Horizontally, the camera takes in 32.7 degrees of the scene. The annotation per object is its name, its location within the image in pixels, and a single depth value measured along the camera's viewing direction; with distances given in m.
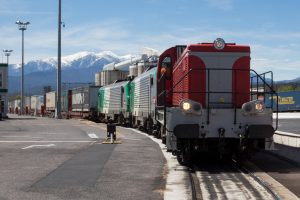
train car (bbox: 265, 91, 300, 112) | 69.06
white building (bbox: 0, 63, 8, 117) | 59.49
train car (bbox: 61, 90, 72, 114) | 58.53
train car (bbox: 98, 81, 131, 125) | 31.89
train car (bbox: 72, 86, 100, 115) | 46.09
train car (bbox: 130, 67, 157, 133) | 20.87
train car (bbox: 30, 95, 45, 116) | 83.35
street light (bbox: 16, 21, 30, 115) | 84.45
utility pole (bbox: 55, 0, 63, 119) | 51.47
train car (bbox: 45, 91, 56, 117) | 66.59
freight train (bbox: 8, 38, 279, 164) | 11.70
